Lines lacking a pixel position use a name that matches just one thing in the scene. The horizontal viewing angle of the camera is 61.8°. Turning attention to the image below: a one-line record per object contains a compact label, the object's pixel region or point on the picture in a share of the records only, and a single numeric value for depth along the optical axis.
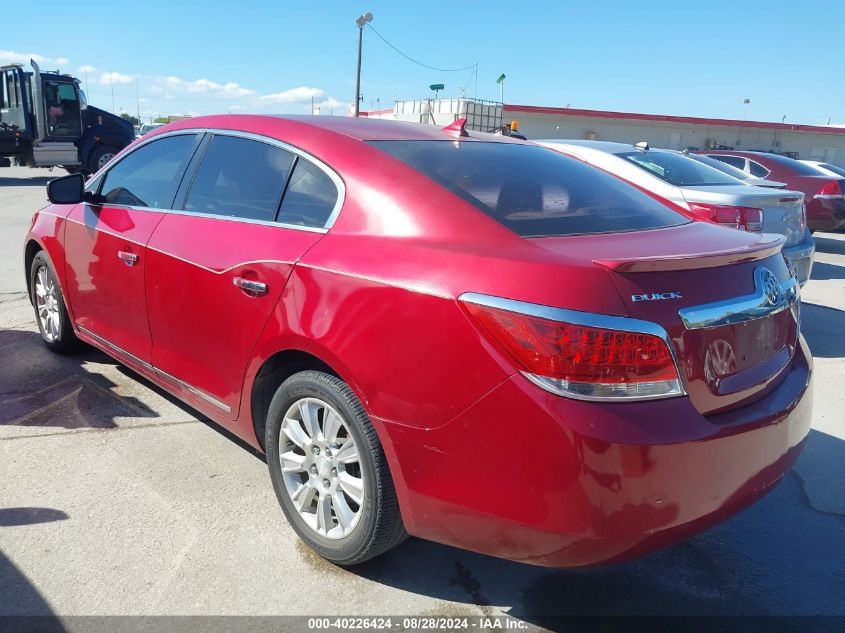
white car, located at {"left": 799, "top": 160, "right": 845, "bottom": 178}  12.94
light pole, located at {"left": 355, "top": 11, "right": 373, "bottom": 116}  25.75
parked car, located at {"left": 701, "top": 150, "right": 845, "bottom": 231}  12.28
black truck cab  19.73
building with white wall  27.20
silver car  6.04
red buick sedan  2.00
